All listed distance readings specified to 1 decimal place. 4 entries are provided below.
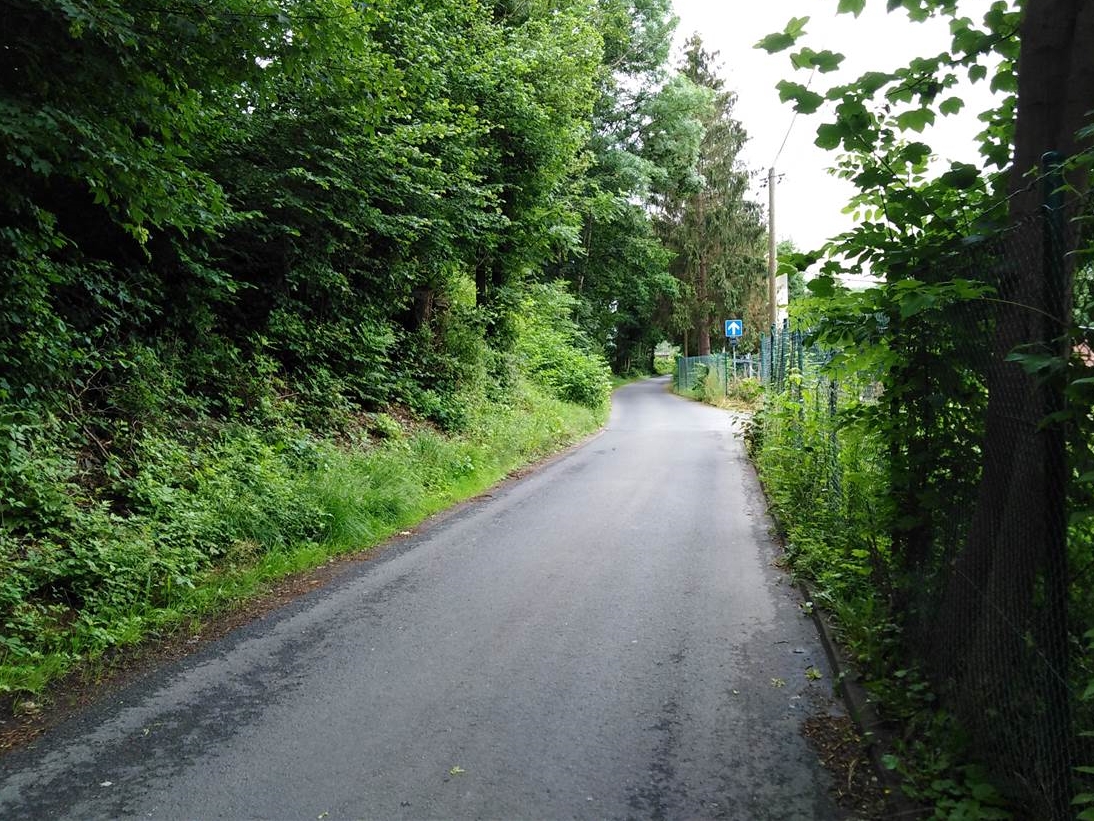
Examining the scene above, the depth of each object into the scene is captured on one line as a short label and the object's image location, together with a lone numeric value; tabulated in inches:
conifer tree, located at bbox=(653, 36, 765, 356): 1466.5
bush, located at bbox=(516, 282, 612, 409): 878.4
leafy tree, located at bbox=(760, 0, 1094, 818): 108.2
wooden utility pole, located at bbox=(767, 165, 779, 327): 824.9
